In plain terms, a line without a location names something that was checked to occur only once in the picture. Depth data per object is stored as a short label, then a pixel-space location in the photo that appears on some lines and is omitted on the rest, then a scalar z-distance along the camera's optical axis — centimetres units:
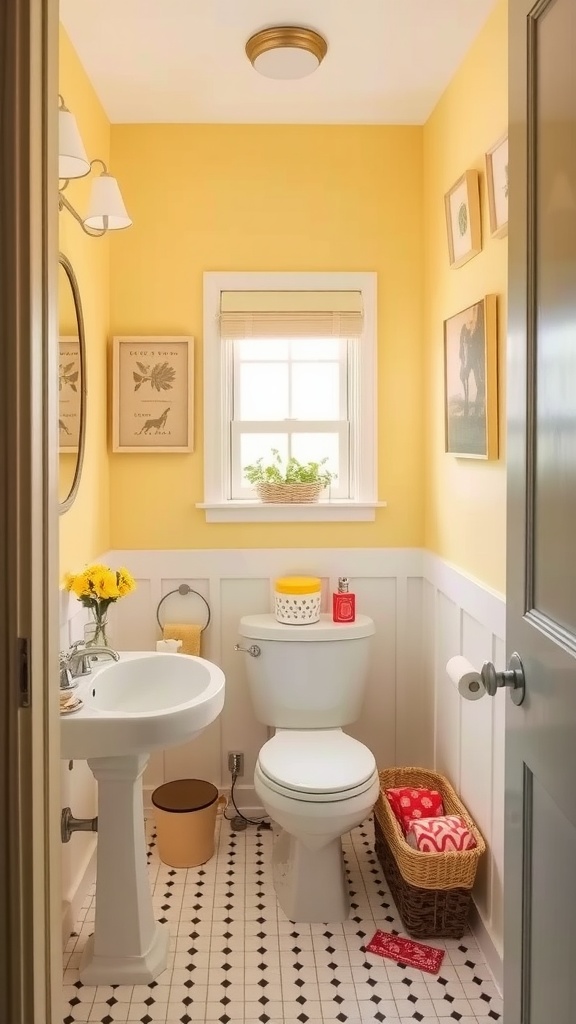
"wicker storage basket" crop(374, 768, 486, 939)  219
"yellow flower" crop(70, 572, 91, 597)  224
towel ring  296
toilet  227
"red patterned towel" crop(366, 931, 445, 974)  217
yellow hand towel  290
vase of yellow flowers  225
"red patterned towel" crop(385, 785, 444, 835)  247
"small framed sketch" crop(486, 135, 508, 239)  202
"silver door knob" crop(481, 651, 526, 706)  122
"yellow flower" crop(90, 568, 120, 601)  226
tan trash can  263
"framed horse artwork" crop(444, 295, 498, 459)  214
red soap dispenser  283
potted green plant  292
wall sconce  211
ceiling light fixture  226
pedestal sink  200
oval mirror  229
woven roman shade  291
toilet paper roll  135
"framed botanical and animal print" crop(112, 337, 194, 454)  290
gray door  103
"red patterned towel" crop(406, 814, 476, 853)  224
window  292
